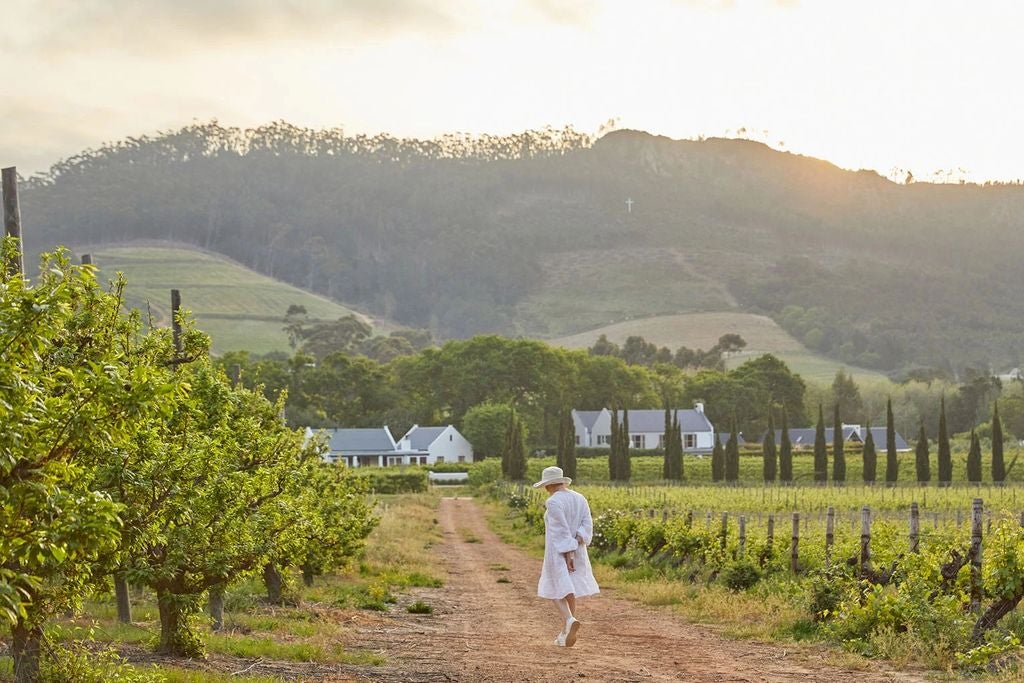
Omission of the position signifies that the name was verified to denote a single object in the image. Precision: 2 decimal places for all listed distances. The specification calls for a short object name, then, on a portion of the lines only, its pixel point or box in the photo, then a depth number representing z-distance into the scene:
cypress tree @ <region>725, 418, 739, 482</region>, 82.81
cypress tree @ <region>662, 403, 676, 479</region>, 83.00
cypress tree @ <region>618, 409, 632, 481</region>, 82.06
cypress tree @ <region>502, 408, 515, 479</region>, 83.19
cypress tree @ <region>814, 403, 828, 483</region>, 84.50
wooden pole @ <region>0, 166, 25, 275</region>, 14.53
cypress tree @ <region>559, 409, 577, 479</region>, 77.69
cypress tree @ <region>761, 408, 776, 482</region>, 82.94
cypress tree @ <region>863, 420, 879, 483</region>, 80.31
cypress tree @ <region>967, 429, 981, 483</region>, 75.38
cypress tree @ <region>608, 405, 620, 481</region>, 82.19
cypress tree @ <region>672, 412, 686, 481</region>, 82.88
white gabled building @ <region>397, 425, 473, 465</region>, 115.56
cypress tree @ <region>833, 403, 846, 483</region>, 81.72
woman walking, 13.69
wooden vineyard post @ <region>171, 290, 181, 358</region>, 15.52
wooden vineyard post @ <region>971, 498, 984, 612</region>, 14.15
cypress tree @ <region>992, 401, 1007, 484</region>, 74.69
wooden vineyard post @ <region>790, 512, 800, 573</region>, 20.41
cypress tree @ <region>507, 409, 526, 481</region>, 80.00
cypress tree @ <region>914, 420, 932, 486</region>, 76.69
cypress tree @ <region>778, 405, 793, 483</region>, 81.12
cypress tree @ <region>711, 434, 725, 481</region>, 83.56
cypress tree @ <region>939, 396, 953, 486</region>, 75.69
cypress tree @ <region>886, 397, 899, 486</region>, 78.44
